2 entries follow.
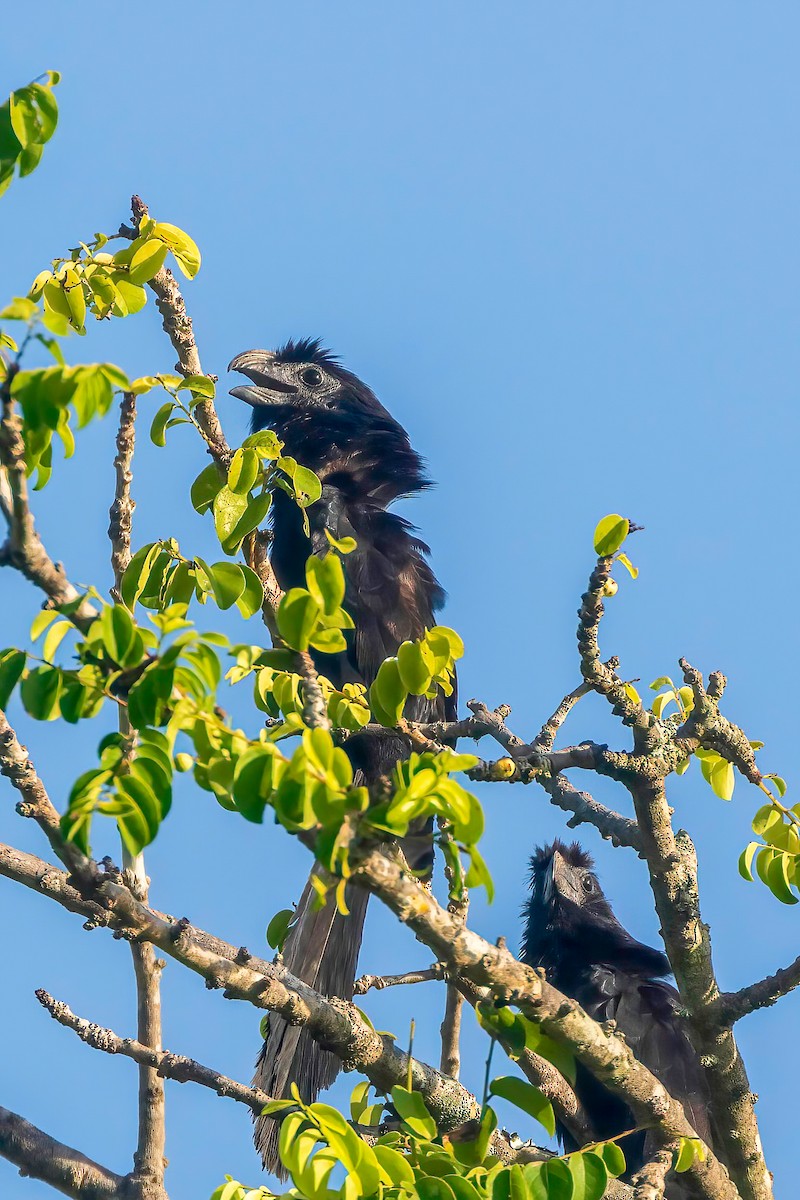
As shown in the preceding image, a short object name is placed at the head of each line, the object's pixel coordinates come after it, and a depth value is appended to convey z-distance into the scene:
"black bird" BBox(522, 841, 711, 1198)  11.30
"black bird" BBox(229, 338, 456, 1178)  11.90
